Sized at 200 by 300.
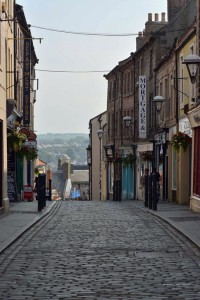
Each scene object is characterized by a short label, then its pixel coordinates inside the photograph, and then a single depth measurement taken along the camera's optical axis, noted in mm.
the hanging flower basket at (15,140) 34500
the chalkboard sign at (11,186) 37125
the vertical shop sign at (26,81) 40062
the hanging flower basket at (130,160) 51375
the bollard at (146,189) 32500
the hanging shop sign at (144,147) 45319
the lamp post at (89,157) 76175
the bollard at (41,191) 29031
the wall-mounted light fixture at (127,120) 46812
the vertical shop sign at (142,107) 45666
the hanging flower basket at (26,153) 37969
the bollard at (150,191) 30678
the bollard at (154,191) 29438
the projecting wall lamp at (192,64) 23408
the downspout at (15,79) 37300
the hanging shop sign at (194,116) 27970
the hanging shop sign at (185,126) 31994
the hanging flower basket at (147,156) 43488
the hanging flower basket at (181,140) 32531
